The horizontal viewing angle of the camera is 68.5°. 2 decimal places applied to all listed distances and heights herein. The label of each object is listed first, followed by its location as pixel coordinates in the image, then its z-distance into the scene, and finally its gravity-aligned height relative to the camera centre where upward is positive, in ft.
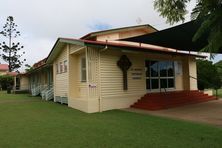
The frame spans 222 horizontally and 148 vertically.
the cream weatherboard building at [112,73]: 26.03 +1.26
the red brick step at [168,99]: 27.06 -3.90
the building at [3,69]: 149.65 +11.02
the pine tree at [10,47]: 103.18 +21.89
